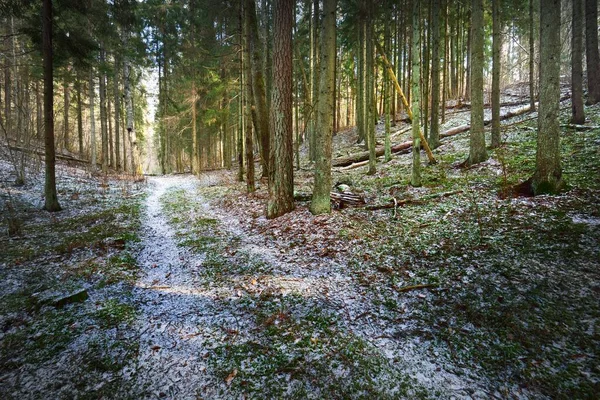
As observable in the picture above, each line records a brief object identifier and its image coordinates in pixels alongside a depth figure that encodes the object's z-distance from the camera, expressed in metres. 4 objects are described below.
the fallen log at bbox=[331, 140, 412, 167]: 15.65
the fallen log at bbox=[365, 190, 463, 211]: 7.50
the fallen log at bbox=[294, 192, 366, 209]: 8.02
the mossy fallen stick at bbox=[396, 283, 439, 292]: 4.05
